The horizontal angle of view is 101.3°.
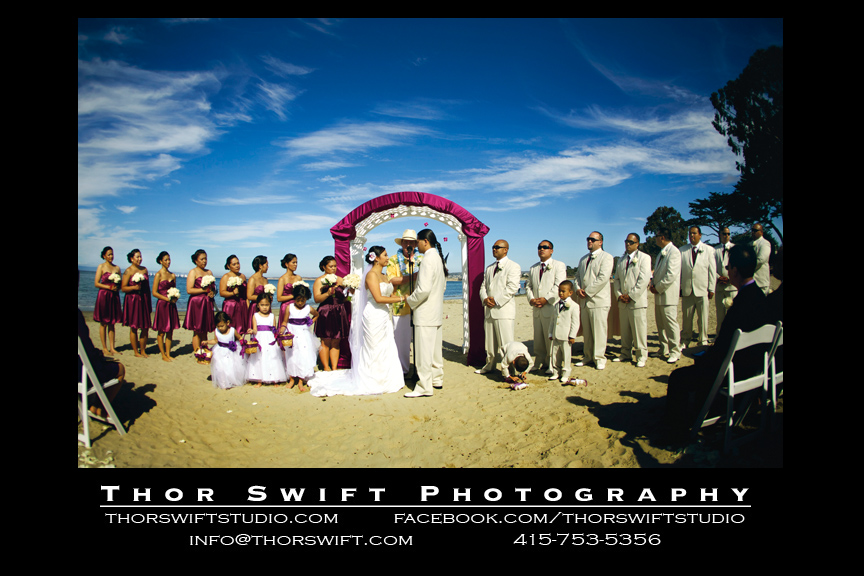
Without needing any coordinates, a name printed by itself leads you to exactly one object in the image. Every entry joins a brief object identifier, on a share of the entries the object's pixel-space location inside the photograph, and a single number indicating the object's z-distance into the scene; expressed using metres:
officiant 6.05
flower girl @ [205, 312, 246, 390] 5.43
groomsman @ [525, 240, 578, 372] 6.17
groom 5.18
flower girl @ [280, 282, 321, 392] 5.65
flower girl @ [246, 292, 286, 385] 5.59
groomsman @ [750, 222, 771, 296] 6.28
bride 5.39
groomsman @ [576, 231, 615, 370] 6.17
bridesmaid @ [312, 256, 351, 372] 5.98
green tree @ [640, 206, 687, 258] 20.90
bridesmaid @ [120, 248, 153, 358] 6.66
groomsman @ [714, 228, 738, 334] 7.33
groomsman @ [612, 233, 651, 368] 6.27
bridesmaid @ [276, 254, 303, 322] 6.05
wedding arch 6.79
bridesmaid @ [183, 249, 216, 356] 6.97
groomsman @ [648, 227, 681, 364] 6.50
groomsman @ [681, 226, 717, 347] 6.98
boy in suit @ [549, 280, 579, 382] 5.65
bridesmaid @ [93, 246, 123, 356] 6.47
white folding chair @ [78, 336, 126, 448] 2.97
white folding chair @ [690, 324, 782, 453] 2.90
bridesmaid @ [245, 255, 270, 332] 6.51
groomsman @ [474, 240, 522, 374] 6.06
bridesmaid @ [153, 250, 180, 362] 7.03
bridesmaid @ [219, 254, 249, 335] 6.65
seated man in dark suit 3.15
